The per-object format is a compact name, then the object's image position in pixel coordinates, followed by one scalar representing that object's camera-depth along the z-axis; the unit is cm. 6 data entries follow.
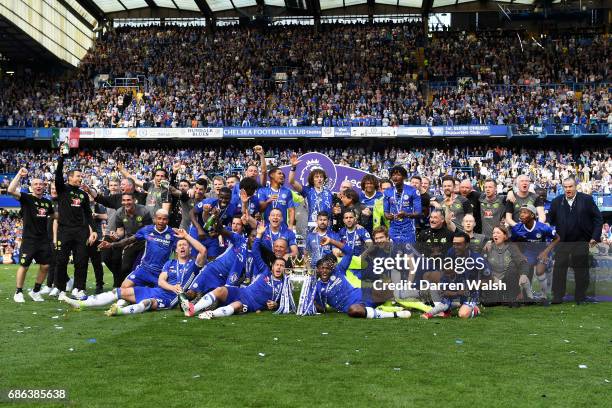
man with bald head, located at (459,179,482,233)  1274
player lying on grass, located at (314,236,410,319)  1059
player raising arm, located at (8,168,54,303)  1205
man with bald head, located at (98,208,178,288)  1133
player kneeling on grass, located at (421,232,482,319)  1041
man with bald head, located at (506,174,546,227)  1227
